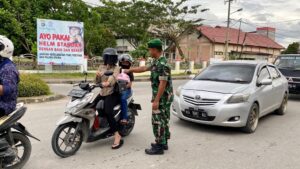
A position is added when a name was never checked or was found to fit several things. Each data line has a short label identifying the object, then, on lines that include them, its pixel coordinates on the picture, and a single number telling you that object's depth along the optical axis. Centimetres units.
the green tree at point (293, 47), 6807
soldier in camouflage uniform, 487
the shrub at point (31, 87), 1018
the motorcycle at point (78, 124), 474
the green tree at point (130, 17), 3831
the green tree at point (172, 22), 3762
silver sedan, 636
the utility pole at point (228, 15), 3784
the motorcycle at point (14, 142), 390
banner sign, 1859
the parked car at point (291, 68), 1139
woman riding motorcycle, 506
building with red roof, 5058
